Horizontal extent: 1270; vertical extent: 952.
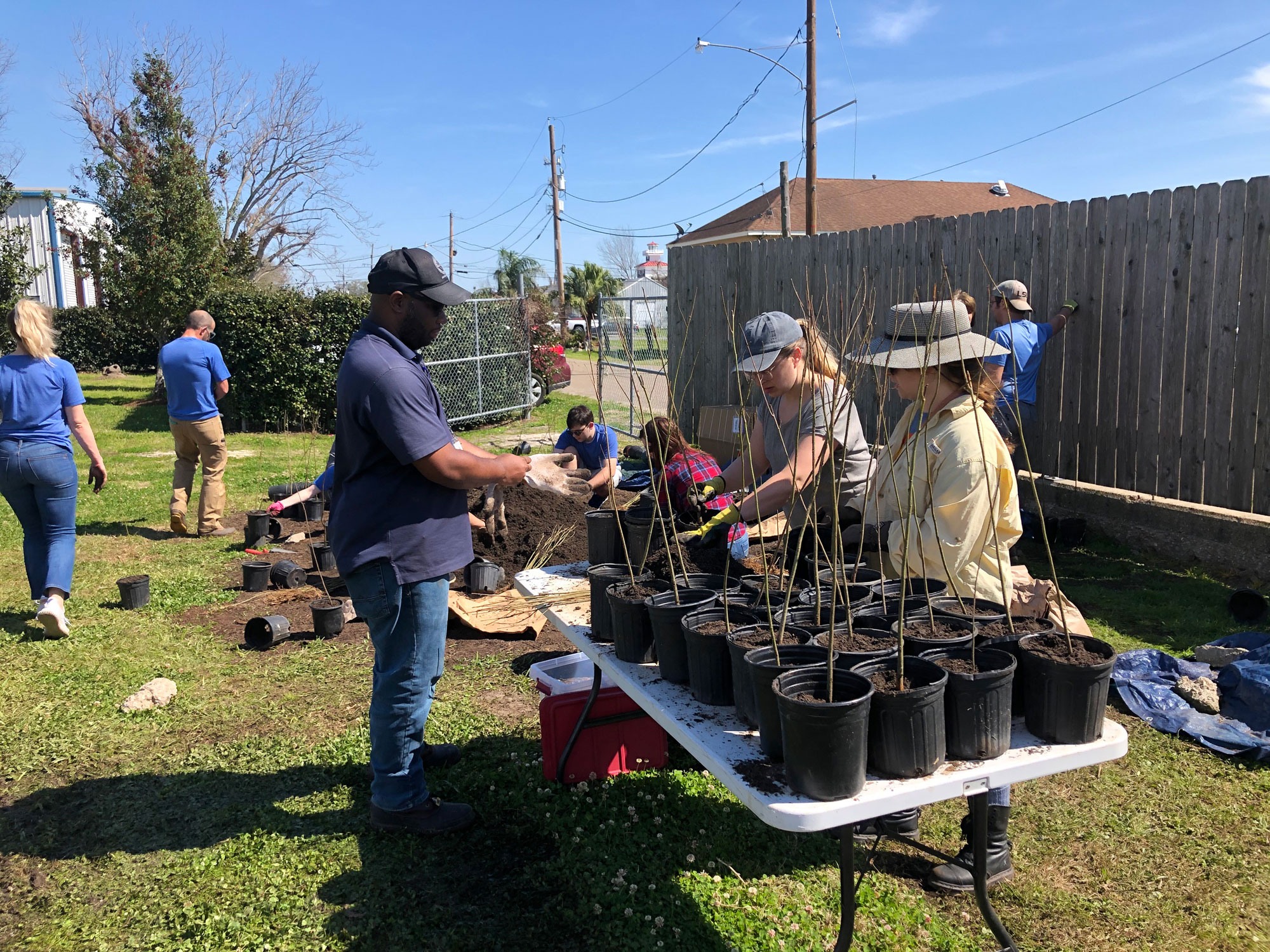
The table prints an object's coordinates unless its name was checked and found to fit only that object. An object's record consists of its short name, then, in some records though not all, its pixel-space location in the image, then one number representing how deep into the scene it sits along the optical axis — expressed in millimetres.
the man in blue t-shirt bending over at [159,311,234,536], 7434
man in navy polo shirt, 2764
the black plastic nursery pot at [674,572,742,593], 3012
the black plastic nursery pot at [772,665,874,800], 1840
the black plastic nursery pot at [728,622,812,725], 2246
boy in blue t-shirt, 6852
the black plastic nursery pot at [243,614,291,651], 5117
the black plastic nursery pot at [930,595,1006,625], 2531
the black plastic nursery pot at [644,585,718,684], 2547
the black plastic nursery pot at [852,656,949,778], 1929
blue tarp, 3635
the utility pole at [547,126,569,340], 35125
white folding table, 1861
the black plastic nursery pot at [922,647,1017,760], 1986
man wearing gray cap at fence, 6363
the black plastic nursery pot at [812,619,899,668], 2236
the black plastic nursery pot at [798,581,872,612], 2803
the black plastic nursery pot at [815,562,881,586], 2842
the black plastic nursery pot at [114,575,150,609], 5809
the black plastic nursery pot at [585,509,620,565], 3539
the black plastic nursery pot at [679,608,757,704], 2393
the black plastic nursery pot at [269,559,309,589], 6266
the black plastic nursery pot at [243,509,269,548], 7445
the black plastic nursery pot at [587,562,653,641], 2924
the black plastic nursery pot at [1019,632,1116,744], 2025
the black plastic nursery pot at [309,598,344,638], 5254
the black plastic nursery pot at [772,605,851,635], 2572
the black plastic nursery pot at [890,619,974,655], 2299
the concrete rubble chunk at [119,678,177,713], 4293
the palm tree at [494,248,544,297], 43656
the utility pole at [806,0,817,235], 14547
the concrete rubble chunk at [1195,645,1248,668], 4180
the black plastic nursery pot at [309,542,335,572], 6573
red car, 16156
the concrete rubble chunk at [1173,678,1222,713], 3867
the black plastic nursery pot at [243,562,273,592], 6246
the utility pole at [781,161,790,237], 15906
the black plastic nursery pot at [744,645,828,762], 2062
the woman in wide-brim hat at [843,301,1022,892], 2631
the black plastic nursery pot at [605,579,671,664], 2693
